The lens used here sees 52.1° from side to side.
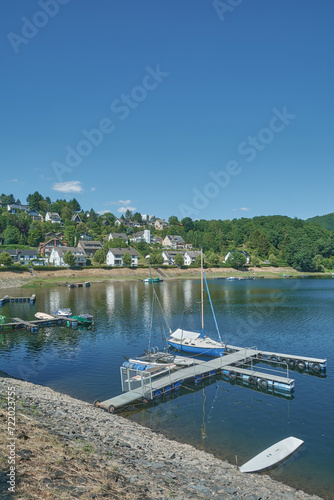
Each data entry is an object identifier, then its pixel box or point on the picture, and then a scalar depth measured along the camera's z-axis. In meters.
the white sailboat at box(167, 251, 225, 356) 43.34
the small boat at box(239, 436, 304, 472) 19.18
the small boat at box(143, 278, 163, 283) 132.80
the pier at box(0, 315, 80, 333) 55.72
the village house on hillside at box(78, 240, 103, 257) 181.00
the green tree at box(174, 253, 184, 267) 164.00
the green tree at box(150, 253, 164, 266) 161.75
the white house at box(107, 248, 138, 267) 165.75
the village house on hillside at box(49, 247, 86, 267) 150.62
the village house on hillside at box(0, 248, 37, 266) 144.50
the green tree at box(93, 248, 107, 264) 151.88
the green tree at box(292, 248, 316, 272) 178.56
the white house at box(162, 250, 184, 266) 193.44
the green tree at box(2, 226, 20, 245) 173.50
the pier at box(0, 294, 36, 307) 83.52
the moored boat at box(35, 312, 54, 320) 62.03
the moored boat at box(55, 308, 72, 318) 63.56
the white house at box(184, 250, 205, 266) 187.88
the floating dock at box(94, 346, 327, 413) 29.65
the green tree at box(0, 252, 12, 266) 124.25
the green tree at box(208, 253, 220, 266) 172.75
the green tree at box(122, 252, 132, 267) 156.64
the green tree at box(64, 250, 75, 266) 139.62
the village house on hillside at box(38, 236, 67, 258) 171.75
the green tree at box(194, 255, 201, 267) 168.15
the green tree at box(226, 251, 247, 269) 172.12
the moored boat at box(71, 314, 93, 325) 58.85
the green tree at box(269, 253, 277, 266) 190.38
